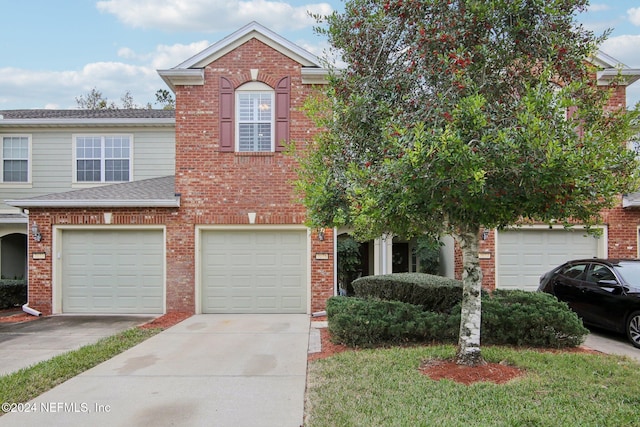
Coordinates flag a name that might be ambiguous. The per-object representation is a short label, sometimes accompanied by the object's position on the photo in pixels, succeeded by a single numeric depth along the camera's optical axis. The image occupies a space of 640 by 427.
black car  8.01
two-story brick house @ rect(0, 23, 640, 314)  11.63
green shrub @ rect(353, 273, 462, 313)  9.19
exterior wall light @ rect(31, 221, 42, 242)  11.64
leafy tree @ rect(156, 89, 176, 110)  35.44
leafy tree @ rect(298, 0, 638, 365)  4.80
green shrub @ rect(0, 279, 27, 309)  13.47
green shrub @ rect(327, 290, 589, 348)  7.65
